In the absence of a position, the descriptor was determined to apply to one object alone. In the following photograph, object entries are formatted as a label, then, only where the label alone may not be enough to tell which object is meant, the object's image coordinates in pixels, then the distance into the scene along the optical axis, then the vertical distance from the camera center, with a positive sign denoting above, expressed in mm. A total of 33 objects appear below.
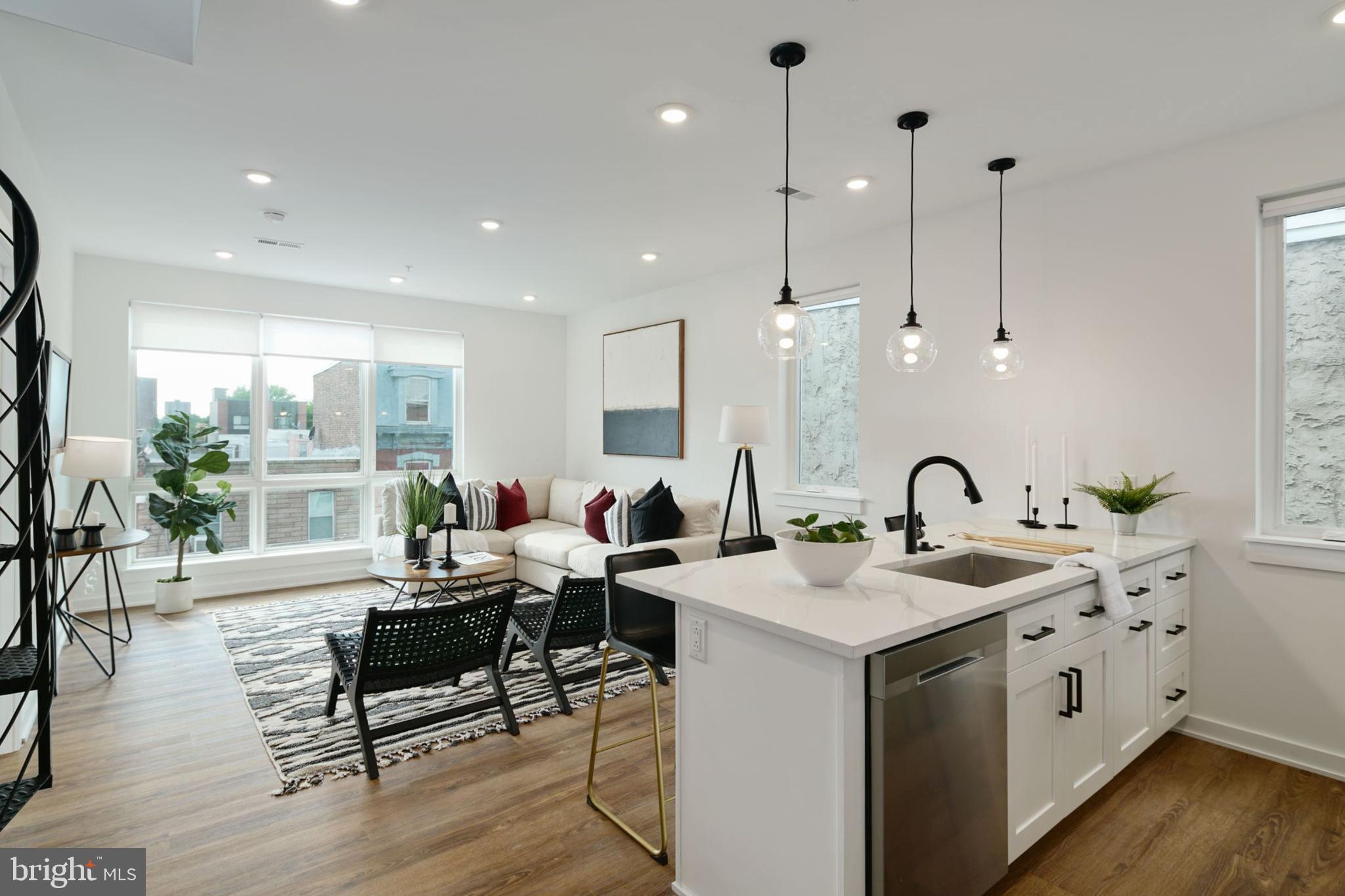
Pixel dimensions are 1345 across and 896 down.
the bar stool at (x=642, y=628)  2262 -667
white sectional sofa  4941 -721
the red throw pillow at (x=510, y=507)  6266 -532
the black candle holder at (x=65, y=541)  3656 -496
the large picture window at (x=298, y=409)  5445 +366
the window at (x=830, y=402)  4566 +340
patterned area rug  2869 -1267
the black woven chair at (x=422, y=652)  2715 -862
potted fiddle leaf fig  4977 -349
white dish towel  2283 -450
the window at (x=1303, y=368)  2779 +354
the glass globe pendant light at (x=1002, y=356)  3174 +448
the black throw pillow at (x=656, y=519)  4977 -510
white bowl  1962 -319
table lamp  3879 -52
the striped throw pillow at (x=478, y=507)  6023 -516
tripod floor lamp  4422 +163
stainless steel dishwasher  1557 -780
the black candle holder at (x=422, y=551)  4453 -665
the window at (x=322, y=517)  6109 -606
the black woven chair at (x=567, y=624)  3373 -901
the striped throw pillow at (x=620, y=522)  5227 -558
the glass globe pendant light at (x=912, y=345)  2816 +458
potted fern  3025 -228
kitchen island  1547 -638
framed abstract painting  5855 +552
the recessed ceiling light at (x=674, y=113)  2715 +1378
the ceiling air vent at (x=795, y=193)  3584 +1398
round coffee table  4105 -767
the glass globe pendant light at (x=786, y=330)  2562 +466
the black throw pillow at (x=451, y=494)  5863 -388
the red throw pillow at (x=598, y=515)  5551 -533
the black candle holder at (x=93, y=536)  3818 -488
